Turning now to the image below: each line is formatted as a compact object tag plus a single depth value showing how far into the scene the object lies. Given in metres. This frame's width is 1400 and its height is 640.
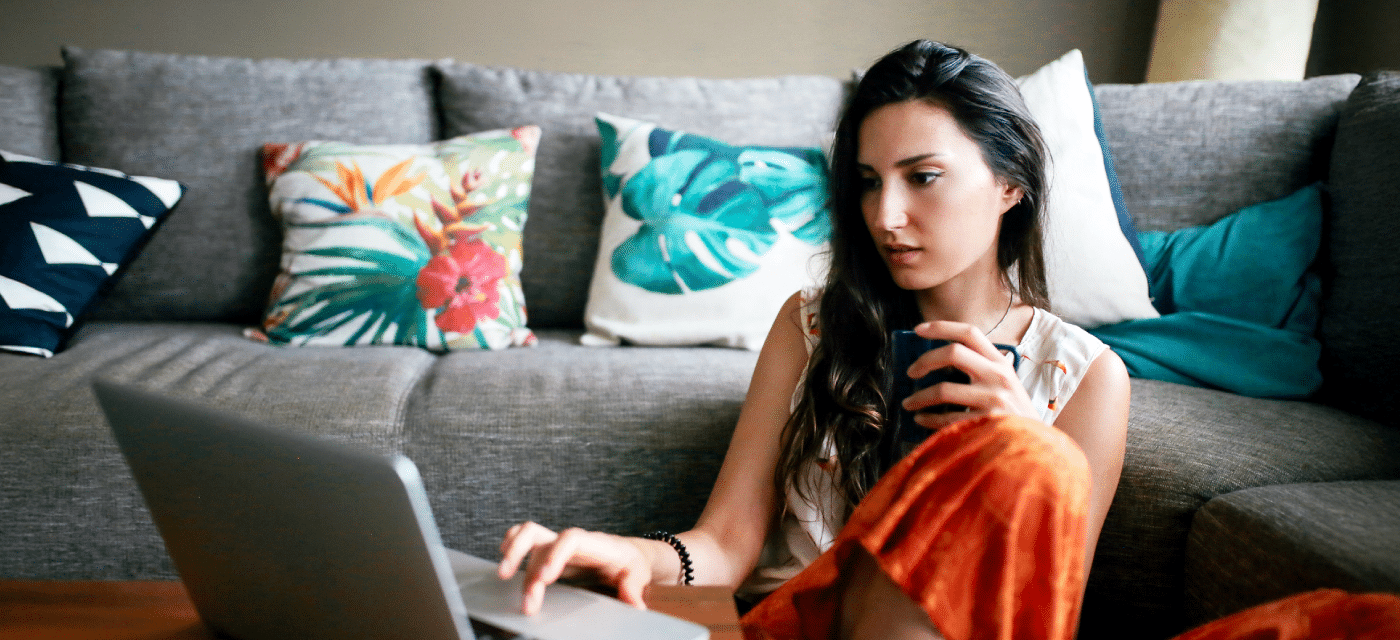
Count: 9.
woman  0.74
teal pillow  1.39
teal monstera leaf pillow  1.63
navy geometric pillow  1.46
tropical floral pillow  1.61
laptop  0.46
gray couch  1.03
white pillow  1.50
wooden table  0.62
